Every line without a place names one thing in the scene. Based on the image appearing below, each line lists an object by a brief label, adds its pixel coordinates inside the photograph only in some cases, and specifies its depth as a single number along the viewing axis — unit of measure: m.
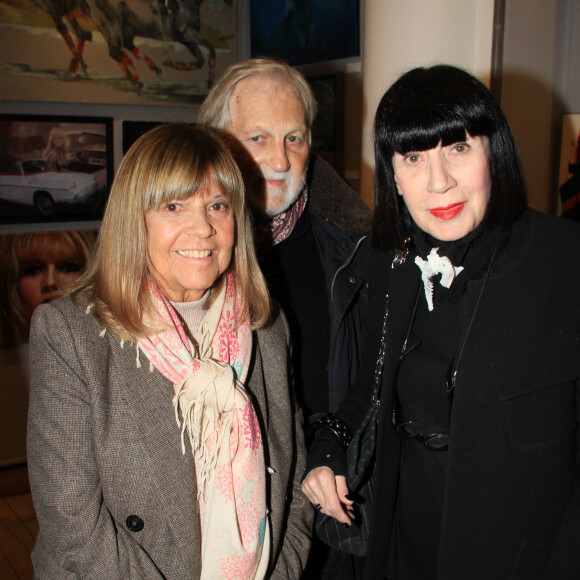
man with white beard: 2.02
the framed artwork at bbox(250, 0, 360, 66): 3.66
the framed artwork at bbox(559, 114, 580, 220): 2.65
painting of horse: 3.59
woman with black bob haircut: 1.37
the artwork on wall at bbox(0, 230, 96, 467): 3.72
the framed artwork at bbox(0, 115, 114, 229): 3.62
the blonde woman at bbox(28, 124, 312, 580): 1.39
